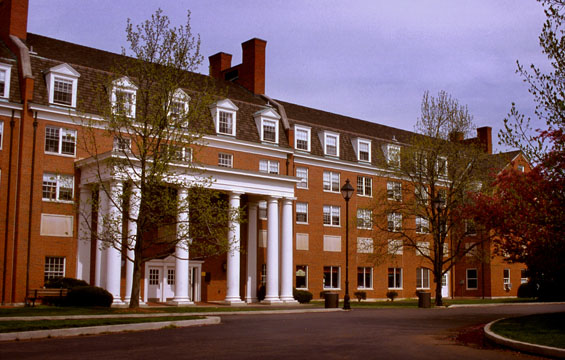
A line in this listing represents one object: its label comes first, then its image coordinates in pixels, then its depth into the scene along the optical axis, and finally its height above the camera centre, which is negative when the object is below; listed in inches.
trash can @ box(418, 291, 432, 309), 1380.4 -76.4
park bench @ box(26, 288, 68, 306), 1188.7 -62.1
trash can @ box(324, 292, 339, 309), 1225.1 -69.5
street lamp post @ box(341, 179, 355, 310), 1208.8 +138.0
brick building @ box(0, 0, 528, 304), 1277.1 +172.5
